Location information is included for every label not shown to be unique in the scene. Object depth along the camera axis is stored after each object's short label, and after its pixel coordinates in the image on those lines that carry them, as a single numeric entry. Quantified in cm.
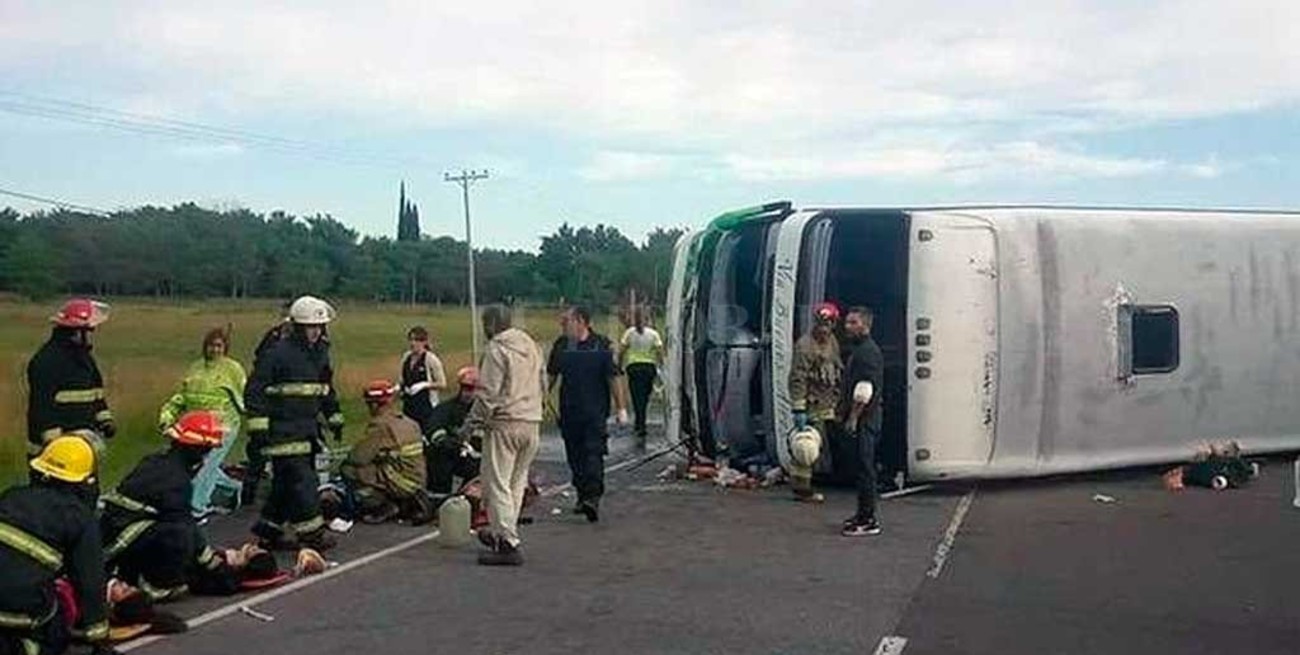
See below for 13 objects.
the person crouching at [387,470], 1144
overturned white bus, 1334
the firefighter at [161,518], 798
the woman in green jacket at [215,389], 1175
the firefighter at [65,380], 1029
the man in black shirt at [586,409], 1187
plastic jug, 1054
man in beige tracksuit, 999
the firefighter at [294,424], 1006
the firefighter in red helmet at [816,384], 1305
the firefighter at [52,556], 645
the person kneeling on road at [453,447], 1231
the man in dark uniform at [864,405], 1115
